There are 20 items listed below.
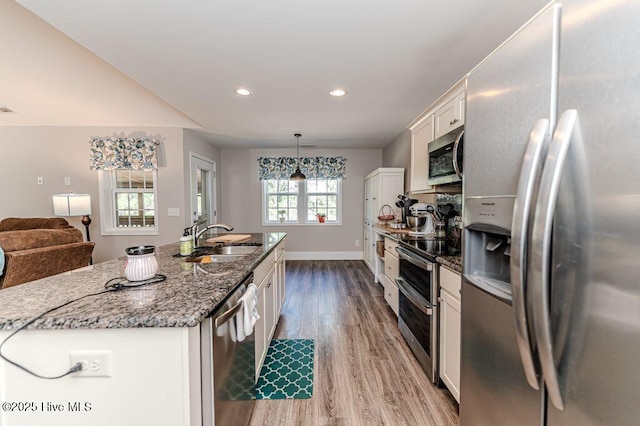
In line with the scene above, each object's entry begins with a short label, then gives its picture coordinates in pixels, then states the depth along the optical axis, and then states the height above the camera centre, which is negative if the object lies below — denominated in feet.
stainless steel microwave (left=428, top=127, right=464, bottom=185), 6.24 +1.16
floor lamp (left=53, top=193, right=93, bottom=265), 13.02 -0.10
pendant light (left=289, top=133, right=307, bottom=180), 14.66 +1.51
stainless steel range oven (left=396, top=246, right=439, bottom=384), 6.07 -2.61
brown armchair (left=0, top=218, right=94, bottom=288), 8.32 -1.67
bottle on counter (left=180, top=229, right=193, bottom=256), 6.24 -0.98
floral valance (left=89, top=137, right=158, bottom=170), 13.70 +2.63
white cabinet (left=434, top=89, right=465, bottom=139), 6.70 +2.35
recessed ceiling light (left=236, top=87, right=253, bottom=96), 9.13 +3.86
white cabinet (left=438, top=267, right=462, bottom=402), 5.20 -2.57
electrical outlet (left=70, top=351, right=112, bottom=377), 2.83 -1.67
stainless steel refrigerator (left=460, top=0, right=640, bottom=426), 1.88 -0.09
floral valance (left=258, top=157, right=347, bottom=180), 19.10 +2.64
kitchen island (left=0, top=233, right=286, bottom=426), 2.79 -1.71
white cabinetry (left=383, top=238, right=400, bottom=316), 9.14 -2.52
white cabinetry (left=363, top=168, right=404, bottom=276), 14.26 +0.47
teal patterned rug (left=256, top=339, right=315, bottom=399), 6.07 -4.23
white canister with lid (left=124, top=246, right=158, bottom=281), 3.90 -0.89
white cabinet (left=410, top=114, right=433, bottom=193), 8.67 +1.71
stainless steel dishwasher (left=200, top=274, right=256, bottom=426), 3.18 -2.28
